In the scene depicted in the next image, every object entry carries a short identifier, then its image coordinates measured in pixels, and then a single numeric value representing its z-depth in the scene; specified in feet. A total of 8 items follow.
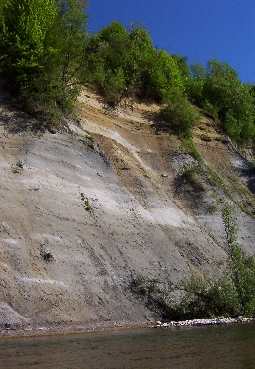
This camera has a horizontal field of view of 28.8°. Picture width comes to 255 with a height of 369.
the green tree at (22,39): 91.25
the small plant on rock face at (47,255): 66.69
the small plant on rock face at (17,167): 77.41
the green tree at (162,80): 125.07
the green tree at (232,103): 134.10
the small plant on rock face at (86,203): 79.77
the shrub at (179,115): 117.70
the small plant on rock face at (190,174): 104.12
